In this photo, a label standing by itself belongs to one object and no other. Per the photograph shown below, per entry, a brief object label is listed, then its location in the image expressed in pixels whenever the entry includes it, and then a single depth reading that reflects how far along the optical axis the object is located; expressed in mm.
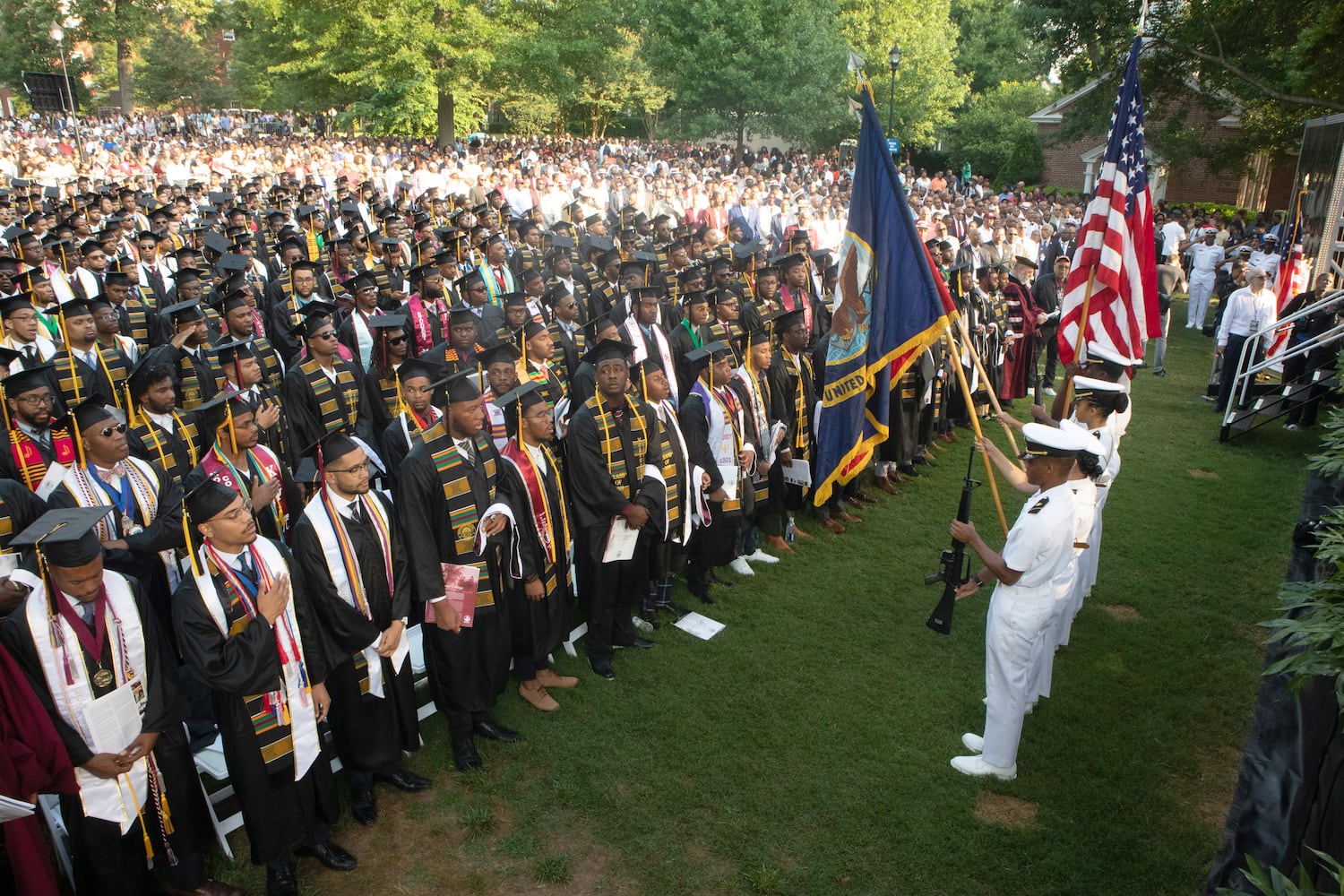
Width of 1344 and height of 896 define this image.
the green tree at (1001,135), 37281
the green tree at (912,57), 33375
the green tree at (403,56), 27797
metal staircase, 10117
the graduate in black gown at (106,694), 3418
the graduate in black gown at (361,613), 4156
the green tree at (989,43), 45281
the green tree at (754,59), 30688
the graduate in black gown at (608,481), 5570
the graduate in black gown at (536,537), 5148
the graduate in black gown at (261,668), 3660
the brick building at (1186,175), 29344
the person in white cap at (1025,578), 4434
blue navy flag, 5613
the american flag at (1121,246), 6953
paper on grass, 6258
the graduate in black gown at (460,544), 4652
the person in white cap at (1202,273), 16828
